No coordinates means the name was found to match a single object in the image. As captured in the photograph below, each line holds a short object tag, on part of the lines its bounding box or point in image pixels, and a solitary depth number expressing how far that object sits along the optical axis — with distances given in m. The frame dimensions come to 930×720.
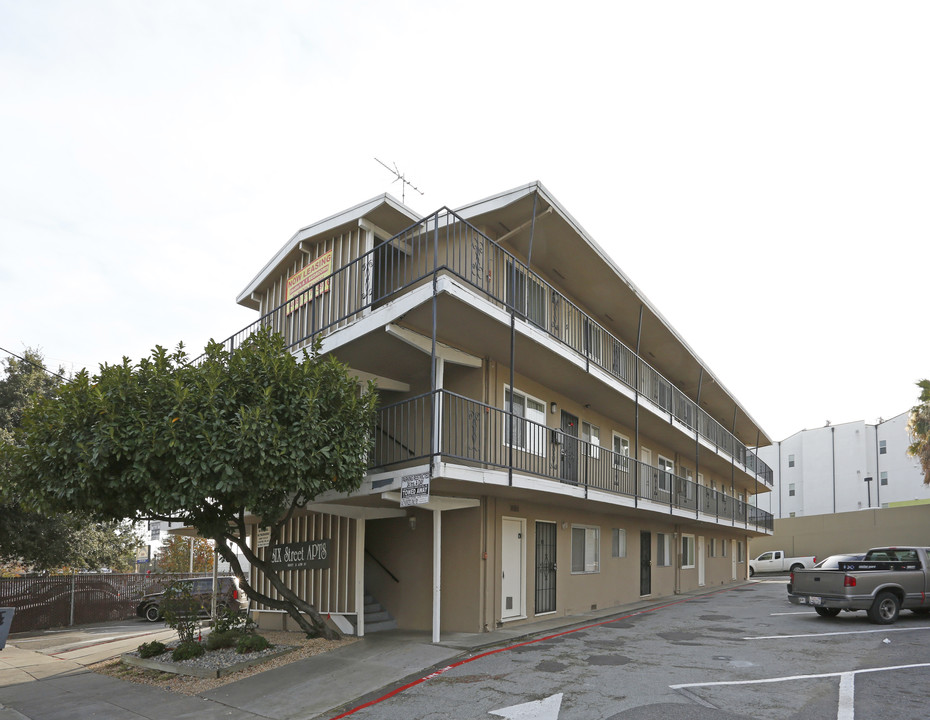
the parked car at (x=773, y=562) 43.22
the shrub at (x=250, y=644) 12.09
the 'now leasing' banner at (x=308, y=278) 16.61
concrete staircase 14.26
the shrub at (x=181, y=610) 12.72
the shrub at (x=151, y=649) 12.71
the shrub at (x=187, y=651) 12.05
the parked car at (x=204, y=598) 22.67
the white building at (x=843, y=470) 57.09
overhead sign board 11.27
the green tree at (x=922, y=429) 36.31
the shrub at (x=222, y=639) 12.55
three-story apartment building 13.02
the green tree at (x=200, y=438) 10.62
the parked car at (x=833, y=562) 16.55
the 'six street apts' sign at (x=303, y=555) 14.67
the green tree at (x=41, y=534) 20.86
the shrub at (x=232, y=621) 12.91
